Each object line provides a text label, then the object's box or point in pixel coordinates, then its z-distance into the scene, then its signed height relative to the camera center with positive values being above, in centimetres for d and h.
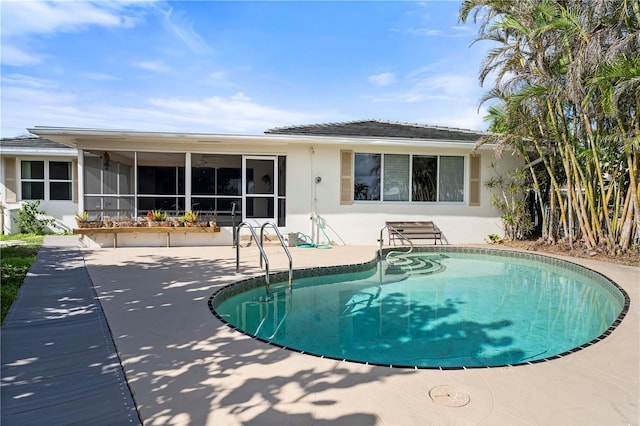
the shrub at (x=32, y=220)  1267 -46
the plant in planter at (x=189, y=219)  1034 -31
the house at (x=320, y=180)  1032 +83
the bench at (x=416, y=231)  1128 -65
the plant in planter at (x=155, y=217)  1022 -26
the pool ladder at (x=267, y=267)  594 -98
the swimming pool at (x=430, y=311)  440 -153
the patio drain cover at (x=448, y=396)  262 -132
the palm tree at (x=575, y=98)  784 +256
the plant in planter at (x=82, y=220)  967 -34
